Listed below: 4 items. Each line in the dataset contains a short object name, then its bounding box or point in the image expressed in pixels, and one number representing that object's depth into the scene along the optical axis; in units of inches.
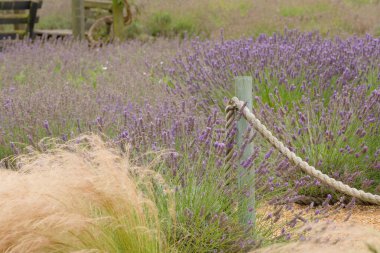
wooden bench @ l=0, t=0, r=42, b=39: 689.9
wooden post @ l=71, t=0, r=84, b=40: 680.4
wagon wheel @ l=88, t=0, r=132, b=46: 765.7
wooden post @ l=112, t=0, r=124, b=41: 717.0
